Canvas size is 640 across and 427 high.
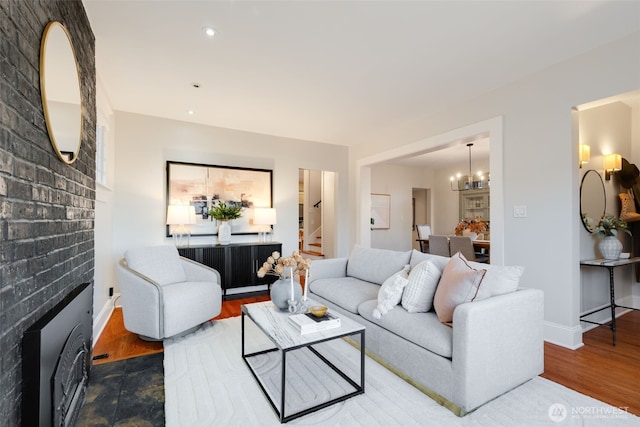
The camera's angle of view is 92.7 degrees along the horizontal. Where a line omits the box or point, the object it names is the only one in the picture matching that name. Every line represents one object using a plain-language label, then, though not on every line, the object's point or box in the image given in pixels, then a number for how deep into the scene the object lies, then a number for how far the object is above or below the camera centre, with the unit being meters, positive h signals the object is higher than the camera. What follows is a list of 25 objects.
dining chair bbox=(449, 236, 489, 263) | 4.56 -0.46
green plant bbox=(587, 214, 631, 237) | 3.06 -0.11
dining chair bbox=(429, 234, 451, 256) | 5.01 -0.50
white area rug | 1.66 -1.11
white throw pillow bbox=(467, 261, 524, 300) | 1.94 -0.42
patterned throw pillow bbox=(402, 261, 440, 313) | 2.18 -0.54
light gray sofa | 1.70 -0.81
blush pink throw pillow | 1.90 -0.46
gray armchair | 2.62 -0.71
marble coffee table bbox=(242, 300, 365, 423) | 1.73 -1.04
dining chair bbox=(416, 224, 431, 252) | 6.44 -0.42
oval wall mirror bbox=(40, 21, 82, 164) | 1.40 +0.66
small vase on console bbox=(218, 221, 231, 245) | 4.33 -0.23
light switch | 2.96 +0.04
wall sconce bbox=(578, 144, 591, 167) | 3.11 +0.63
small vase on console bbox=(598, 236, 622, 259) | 3.03 -0.32
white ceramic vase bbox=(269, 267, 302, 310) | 2.28 -0.58
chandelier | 5.36 +0.61
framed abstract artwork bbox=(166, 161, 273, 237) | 4.28 +0.39
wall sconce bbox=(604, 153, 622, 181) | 3.34 +0.58
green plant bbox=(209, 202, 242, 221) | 4.33 +0.07
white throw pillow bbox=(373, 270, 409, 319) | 2.25 -0.60
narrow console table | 2.75 -0.45
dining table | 4.87 -0.54
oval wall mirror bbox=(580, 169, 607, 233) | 3.15 +0.17
